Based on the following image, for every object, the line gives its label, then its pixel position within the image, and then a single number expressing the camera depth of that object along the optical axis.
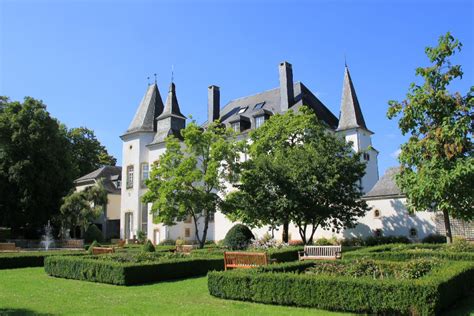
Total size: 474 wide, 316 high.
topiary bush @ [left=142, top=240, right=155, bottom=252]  24.98
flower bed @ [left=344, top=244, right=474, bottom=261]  14.45
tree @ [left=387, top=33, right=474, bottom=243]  16.84
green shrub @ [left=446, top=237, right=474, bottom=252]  16.56
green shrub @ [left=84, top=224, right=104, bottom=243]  40.97
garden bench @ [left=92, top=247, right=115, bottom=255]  20.00
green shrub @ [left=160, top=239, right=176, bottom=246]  37.69
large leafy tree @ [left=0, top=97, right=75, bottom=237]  38.19
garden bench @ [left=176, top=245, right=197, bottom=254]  24.77
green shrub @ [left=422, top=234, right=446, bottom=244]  26.80
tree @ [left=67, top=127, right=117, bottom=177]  61.12
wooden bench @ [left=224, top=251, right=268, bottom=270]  13.56
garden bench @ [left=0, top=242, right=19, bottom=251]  27.07
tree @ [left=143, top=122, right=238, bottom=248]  26.16
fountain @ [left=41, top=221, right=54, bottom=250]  33.69
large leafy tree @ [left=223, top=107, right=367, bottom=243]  23.41
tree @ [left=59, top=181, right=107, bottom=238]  38.00
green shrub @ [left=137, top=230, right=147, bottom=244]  39.48
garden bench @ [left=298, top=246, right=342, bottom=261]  17.39
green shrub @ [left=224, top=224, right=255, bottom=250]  22.06
